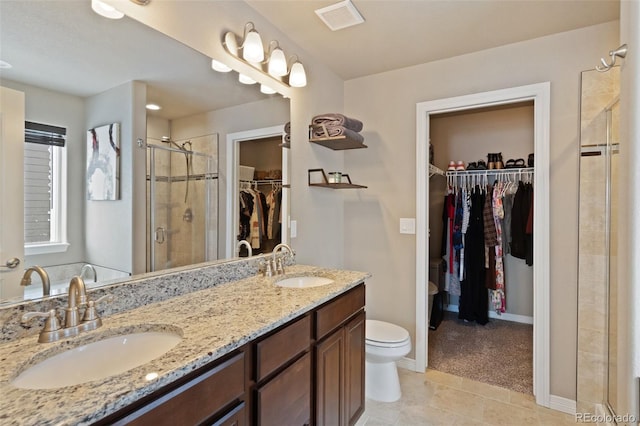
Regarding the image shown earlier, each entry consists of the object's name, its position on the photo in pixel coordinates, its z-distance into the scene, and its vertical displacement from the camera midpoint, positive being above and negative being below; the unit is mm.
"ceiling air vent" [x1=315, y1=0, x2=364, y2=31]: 1766 +1124
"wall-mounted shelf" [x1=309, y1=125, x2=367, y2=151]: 2242 +510
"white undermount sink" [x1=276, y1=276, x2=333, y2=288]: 1857 -420
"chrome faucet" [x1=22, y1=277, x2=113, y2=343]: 917 -329
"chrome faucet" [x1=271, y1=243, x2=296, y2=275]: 1890 -295
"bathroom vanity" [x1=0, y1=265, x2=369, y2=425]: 678 -428
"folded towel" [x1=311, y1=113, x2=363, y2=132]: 2229 +638
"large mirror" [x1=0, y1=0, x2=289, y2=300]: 1052 +353
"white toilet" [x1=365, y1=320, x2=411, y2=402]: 2074 -1011
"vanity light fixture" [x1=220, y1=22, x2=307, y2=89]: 1717 +879
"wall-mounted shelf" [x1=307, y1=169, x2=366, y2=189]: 2343 +196
